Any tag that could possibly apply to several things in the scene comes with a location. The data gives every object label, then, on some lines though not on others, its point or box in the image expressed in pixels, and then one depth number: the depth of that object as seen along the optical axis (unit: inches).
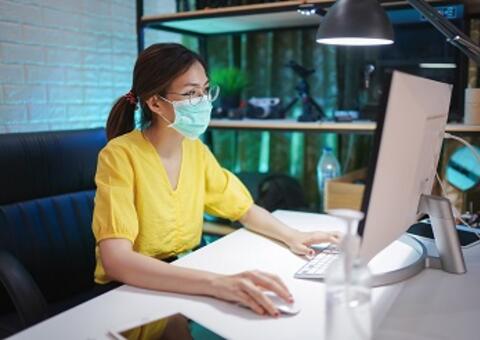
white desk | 33.8
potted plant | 91.6
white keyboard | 43.6
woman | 47.2
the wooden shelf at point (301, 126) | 67.0
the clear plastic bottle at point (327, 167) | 87.3
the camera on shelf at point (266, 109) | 89.0
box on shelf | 73.7
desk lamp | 53.7
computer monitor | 28.9
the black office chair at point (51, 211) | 54.7
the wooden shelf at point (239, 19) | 75.5
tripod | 84.5
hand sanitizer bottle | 26.4
